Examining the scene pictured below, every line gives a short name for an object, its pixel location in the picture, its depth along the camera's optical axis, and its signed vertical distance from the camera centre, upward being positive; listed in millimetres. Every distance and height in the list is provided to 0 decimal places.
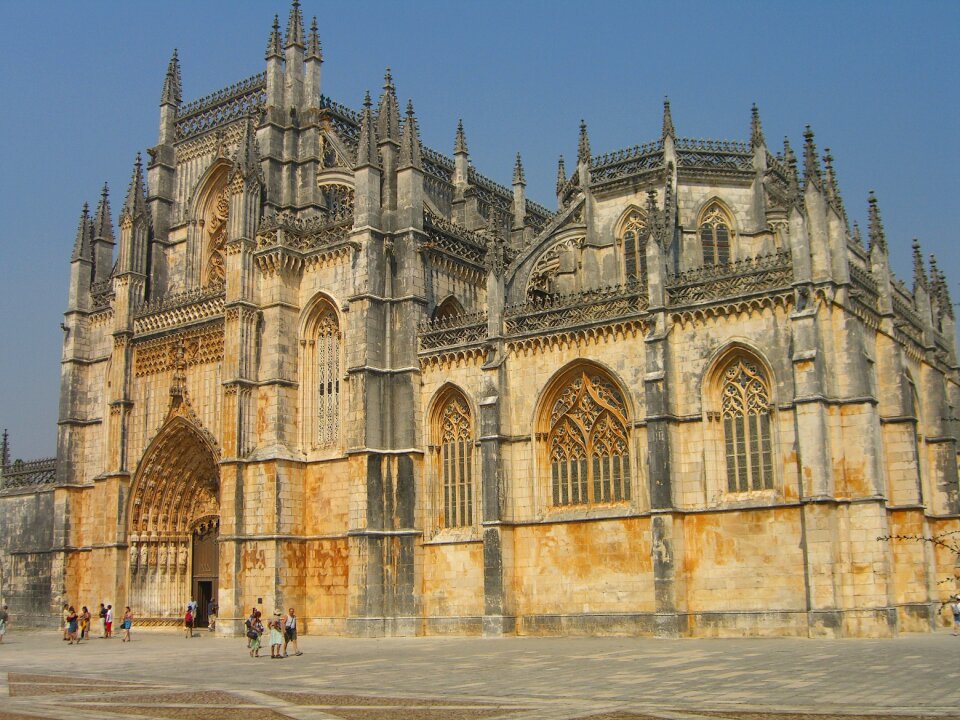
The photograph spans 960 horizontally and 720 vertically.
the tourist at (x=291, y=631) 26922 -2072
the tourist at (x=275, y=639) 26000 -2189
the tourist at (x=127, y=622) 35125 -2261
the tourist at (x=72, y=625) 35188 -2325
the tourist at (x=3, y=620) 36562 -2172
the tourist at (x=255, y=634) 26642 -2114
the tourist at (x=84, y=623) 36531 -2349
